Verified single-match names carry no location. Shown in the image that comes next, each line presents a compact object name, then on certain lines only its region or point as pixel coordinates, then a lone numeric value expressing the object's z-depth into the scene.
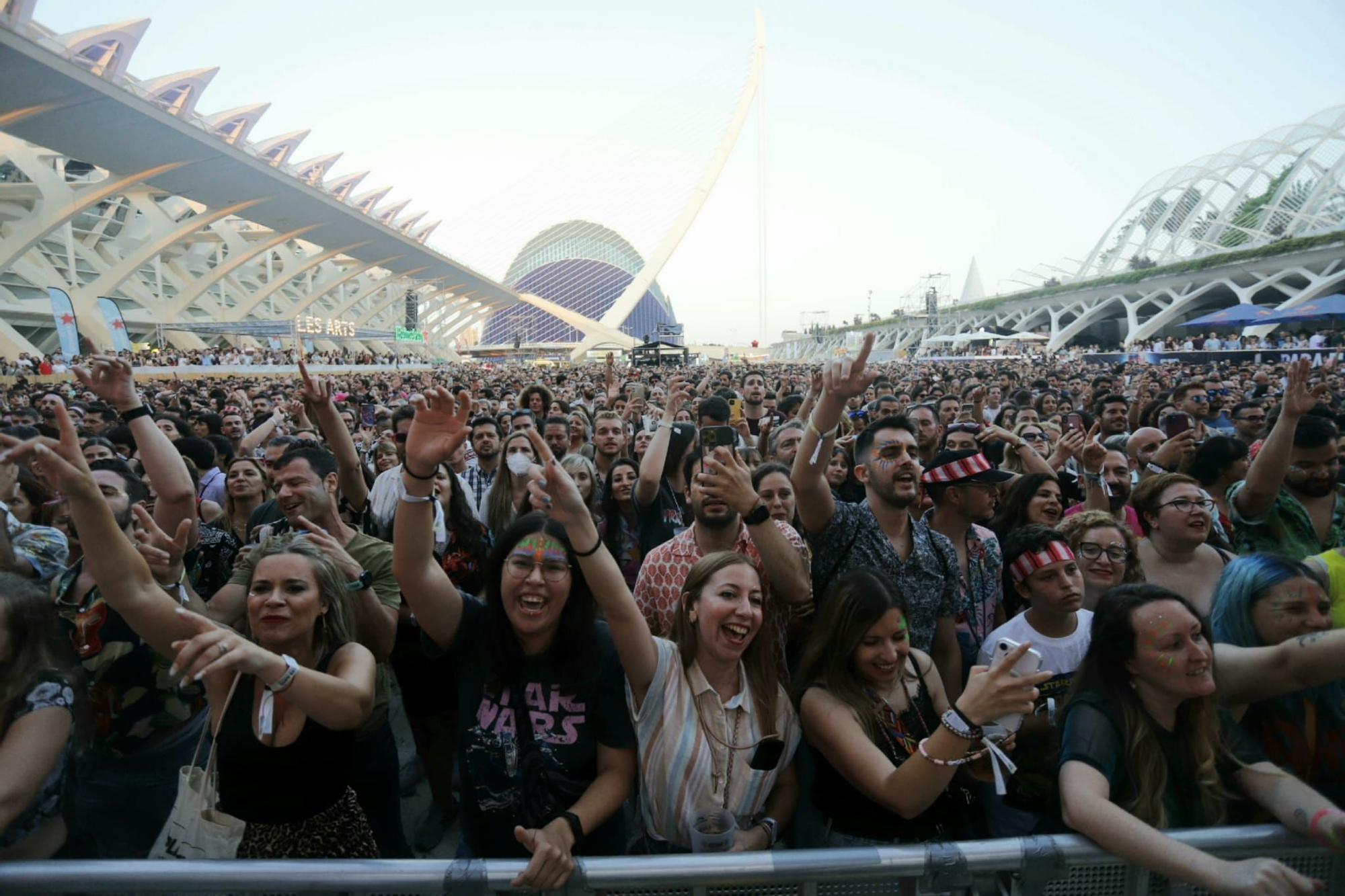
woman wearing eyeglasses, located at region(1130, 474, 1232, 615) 2.80
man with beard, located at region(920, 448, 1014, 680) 2.76
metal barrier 1.37
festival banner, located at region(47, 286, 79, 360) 15.52
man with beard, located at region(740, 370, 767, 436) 6.90
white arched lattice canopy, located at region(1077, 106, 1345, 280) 43.50
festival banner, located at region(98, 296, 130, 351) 18.23
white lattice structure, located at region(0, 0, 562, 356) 17.81
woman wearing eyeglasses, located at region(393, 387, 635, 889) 1.85
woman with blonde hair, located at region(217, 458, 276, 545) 3.71
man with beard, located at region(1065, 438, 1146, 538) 3.45
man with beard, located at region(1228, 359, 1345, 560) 3.06
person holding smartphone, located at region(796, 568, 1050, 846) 1.80
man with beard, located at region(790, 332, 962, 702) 2.47
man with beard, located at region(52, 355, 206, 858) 2.11
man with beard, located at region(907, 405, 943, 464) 5.43
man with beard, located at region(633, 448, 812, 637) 2.18
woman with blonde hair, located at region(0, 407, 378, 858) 1.71
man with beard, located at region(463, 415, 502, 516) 4.78
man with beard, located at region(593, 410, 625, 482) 5.05
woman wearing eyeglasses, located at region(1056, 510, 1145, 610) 2.71
